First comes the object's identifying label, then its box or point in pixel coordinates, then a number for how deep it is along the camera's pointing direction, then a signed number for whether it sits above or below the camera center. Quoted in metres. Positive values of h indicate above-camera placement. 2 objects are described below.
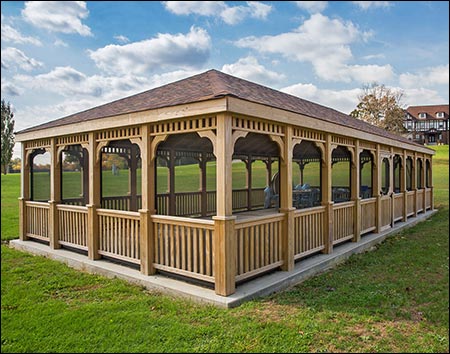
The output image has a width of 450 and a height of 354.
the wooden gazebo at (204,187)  4.75 -0.25
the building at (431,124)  60.62 +8.52
